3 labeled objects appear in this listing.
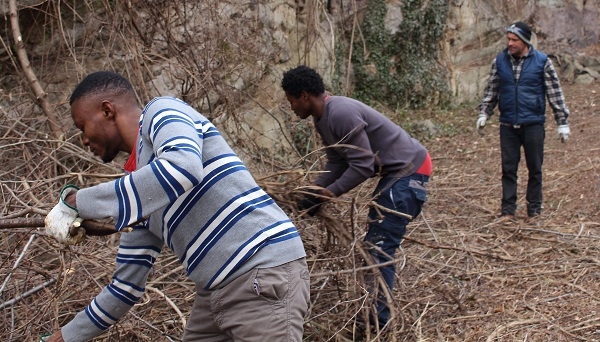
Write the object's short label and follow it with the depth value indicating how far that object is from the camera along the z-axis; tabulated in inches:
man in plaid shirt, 246.8
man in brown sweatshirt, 156.3
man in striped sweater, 86.0
